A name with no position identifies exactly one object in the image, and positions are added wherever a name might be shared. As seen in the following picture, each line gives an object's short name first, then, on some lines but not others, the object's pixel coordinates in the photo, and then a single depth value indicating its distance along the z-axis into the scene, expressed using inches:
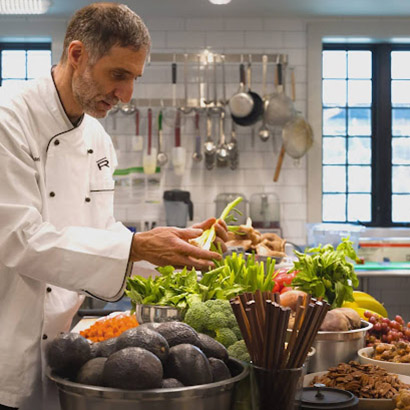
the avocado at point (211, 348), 59.8
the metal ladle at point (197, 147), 281.7
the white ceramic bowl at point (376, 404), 68.2
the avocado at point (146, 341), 55.0
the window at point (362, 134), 295.0
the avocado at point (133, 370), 52.0
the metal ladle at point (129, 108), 282.0
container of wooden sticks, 57.3
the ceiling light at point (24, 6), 248.4
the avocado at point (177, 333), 58.9
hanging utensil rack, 279.3
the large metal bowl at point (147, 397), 51.9
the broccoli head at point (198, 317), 75.5
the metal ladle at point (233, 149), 281.9
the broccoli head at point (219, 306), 76.3
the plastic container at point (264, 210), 279.1
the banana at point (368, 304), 126.0
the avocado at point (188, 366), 54.5
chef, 74.7
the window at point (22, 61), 300.0
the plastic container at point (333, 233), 226.4
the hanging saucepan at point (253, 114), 275.0
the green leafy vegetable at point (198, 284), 85.4
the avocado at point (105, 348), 59.0
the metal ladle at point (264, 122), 279.7
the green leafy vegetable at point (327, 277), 98.1
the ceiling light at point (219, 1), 246.1
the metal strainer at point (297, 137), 276.5
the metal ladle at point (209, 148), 281.6
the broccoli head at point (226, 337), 72.4
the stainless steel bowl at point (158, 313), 81.7
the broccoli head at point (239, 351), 65.5
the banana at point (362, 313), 106.6
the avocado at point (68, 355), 57.1
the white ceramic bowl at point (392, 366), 81.5
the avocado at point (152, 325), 60.1
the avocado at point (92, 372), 54.6
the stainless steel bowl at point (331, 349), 83.2
